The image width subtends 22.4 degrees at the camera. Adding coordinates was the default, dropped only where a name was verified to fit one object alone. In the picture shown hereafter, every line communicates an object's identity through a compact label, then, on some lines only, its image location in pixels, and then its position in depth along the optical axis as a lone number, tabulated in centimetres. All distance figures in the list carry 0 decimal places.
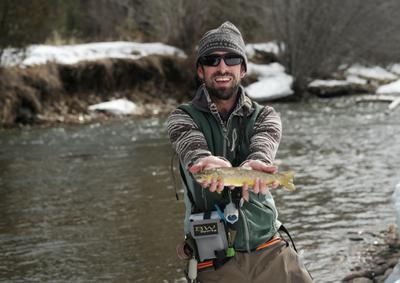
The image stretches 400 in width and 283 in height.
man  500
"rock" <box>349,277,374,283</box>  916
